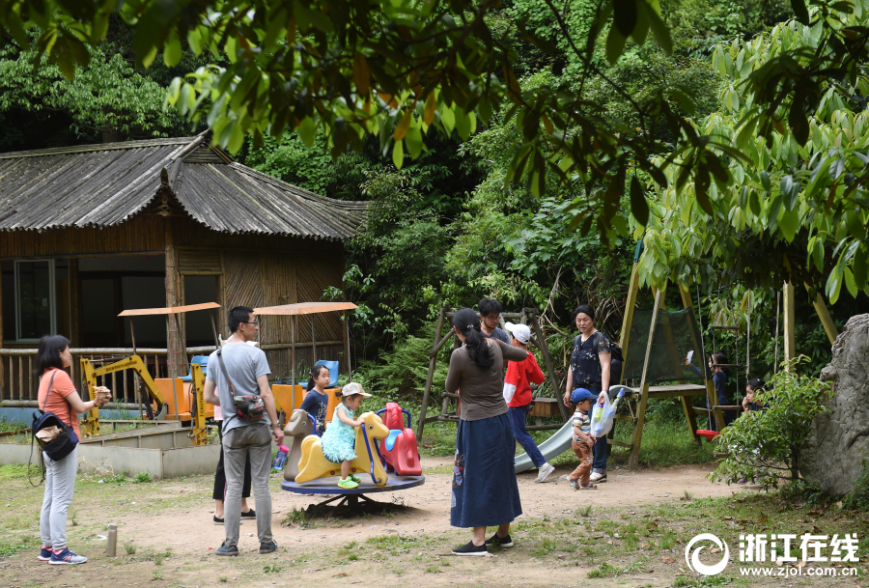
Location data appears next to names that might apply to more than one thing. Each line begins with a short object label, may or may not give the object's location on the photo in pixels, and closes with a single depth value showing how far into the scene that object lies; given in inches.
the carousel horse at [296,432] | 299.1
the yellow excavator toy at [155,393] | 424.8
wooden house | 535.2
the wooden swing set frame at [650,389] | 373.7
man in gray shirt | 243.0
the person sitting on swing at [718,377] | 388.5
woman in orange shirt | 242.5
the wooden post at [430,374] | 444.8
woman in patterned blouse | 349.7
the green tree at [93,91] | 669.9
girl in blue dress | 280.2
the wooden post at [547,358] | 412.2
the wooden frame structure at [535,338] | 414.9
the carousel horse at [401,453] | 293.9
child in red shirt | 334.6
